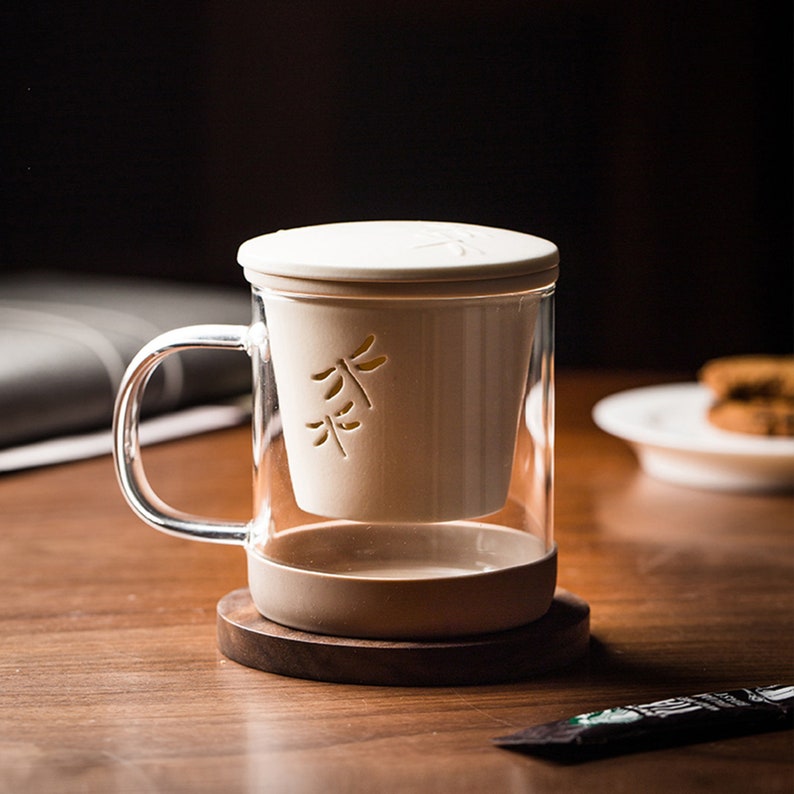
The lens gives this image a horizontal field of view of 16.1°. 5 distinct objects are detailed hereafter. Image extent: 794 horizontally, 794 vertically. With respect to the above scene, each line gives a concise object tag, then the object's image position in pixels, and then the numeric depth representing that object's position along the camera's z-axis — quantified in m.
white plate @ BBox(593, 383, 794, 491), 0.99
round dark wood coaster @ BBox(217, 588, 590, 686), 0.75
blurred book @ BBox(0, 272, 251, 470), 1.07
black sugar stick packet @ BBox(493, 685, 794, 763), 0.71
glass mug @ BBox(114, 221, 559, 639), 0.74
